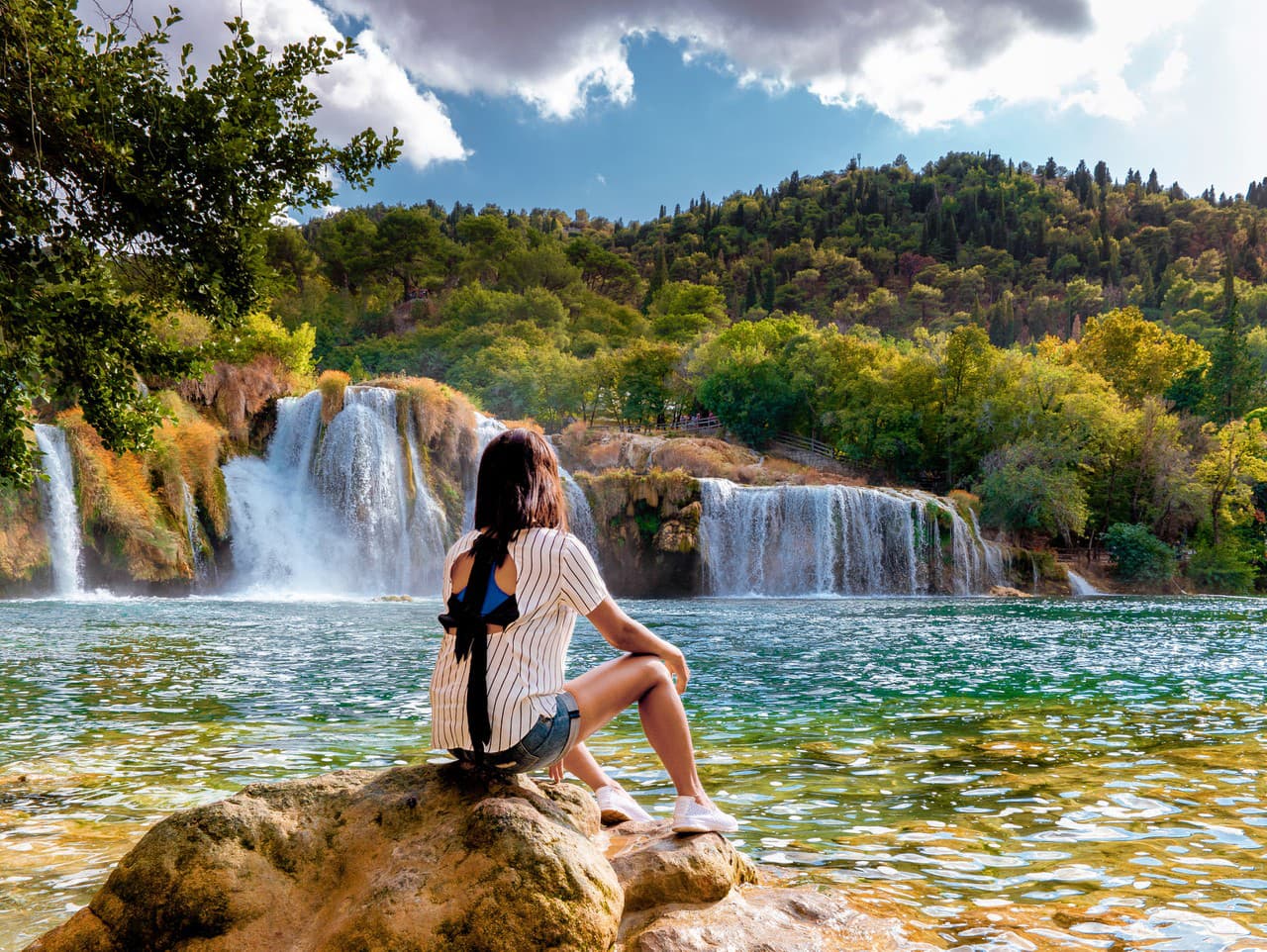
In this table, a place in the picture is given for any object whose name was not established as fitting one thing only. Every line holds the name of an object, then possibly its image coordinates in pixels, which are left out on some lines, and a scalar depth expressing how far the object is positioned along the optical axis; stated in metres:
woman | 3.35
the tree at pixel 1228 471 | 39.09
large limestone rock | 2.91
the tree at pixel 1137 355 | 50.56
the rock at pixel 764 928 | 3.30
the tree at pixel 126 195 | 6.93
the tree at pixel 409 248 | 86.69
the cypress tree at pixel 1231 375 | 50.56
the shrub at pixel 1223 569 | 38.38
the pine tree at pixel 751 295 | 109.44
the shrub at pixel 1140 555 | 38.38
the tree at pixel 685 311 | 76.62
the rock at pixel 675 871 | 3.61
